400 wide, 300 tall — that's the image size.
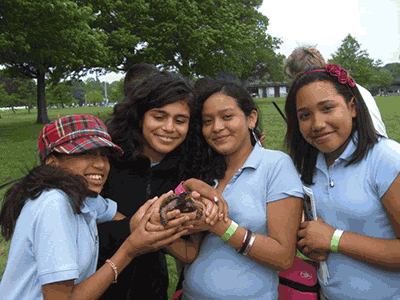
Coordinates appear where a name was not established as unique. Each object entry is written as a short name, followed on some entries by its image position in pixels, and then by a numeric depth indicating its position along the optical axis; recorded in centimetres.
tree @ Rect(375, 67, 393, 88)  8871
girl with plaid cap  141
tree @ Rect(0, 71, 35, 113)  5134
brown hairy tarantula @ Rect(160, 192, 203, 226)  181
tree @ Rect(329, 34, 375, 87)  5997
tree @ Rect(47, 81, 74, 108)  6412
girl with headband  172
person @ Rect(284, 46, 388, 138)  195
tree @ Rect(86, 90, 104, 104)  11306
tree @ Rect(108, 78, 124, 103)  9157
